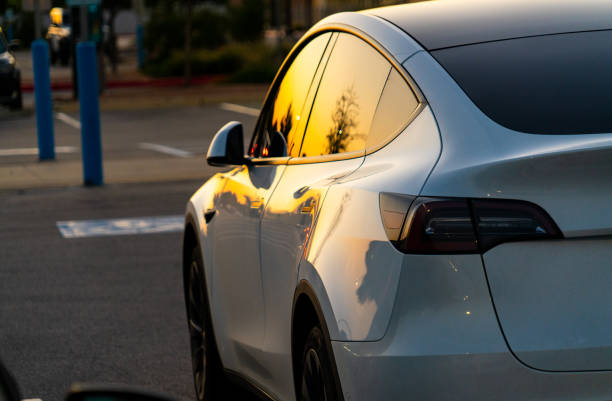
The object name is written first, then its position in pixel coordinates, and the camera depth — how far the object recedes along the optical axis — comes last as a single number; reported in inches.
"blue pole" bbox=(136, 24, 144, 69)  1923.7
